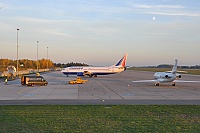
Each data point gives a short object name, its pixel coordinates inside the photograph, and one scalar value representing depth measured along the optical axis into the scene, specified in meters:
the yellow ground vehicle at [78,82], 53.04
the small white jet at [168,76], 45.42
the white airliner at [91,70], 82.31
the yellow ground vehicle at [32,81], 47.40
